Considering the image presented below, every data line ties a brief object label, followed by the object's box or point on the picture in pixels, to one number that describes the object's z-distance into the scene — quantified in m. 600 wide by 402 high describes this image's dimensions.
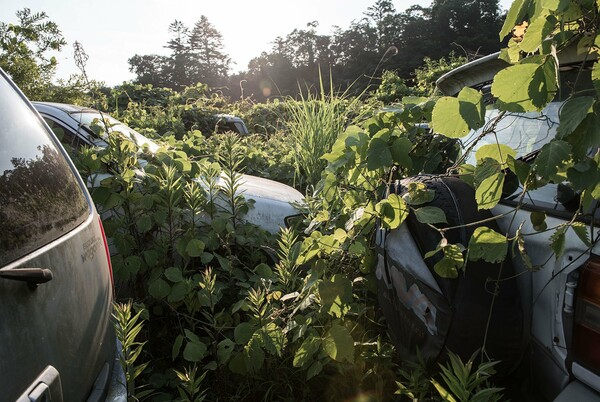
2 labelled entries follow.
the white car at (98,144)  3.61
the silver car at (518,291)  1.30
